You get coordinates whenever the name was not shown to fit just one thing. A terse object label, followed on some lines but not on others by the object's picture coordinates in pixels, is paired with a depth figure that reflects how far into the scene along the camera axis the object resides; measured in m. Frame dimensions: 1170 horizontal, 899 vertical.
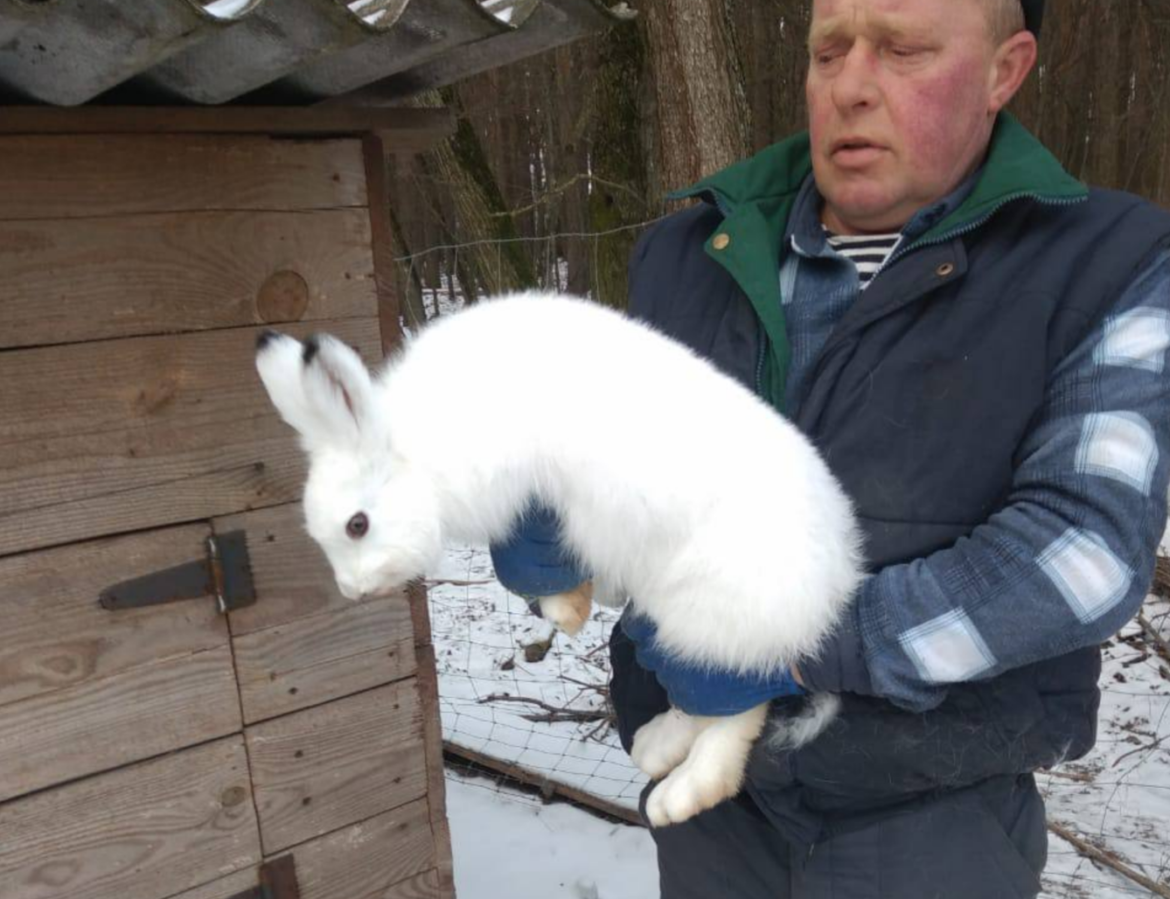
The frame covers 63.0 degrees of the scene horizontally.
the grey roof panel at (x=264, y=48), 1.75
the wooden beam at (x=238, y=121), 1.95
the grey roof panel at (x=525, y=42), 2.12
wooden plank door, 2.08
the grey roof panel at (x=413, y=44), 1.94
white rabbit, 1.56
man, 1.45
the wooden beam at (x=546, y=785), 4.00
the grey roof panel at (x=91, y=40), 1.55
